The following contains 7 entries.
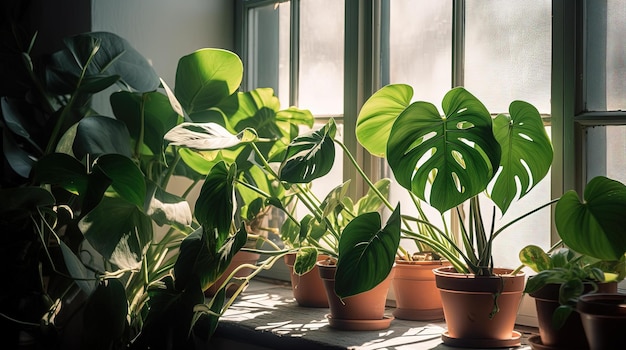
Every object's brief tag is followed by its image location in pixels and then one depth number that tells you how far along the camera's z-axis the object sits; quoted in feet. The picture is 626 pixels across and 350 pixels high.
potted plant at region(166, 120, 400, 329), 3.93
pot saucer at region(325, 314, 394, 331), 4.94
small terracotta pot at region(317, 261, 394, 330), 4.94
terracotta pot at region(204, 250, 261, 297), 6.22
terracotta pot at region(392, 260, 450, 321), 5.13
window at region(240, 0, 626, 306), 4.71
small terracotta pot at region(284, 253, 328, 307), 5.77
